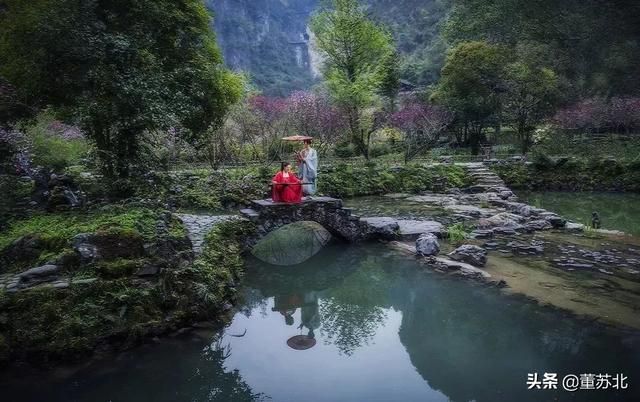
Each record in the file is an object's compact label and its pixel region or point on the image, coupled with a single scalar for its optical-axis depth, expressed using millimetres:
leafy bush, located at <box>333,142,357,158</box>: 27000
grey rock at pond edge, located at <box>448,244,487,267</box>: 10586
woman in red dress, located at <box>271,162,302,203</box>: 11398
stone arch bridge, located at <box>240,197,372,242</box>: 11227
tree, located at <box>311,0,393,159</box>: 23906
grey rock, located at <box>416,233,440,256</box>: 11469
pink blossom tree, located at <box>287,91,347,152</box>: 23125
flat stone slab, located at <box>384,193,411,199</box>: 19438
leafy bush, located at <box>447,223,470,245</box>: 12594
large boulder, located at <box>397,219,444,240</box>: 13102
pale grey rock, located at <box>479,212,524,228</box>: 13861
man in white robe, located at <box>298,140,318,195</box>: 13180
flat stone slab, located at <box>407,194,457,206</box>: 17823
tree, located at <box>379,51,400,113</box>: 33719
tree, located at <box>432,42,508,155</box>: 26688
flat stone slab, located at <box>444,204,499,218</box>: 15406
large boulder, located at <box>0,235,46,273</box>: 7293
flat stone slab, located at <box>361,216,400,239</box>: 13070
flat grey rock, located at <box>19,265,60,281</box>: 6660
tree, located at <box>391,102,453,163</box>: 24297
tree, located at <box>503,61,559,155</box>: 24609
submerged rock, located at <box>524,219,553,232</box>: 13740
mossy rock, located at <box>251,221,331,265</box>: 12398
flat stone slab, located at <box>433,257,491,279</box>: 9984
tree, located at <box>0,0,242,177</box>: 8680
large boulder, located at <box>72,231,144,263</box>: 7070
